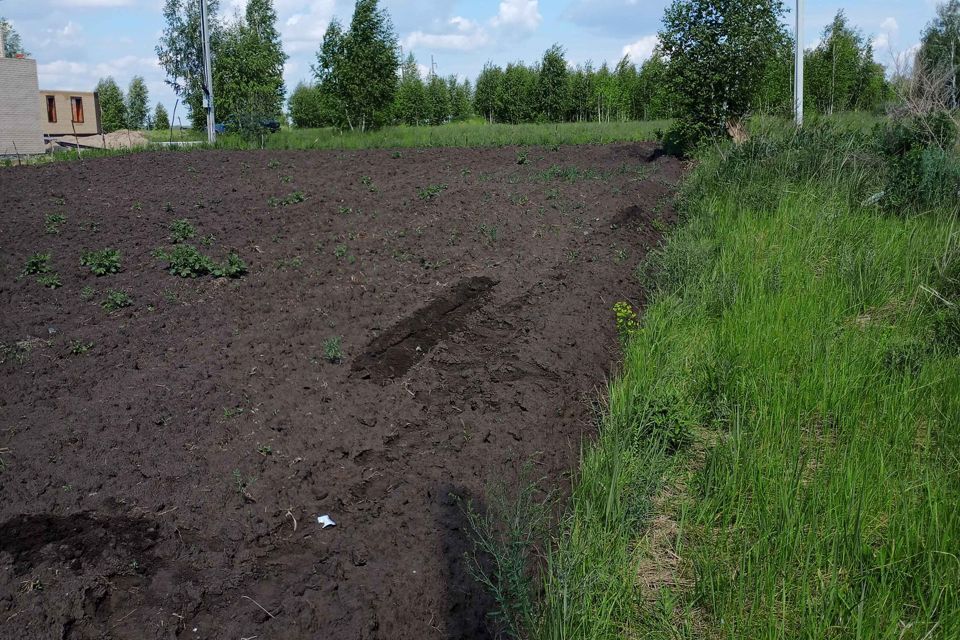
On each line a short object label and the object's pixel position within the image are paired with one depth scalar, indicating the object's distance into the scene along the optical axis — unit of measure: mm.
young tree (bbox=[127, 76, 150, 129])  58125
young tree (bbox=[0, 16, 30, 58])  56188
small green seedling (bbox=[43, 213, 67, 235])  7191
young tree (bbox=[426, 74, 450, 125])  40969
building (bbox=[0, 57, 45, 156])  36688
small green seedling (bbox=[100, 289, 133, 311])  5477
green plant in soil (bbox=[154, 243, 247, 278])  6102
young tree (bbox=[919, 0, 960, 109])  32722
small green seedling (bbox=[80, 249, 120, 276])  6102
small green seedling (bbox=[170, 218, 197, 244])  6922
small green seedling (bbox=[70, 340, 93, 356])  4766
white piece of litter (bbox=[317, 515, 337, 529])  3299
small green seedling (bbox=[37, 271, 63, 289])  5836
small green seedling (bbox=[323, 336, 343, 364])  4637
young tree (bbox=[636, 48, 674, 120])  37219
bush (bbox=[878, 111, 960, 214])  7539
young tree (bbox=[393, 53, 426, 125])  39750
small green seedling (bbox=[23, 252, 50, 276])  6062
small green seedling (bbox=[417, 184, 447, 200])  9055
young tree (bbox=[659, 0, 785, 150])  15352
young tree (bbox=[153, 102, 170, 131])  59188
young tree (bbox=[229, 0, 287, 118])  27244
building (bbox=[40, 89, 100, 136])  47781
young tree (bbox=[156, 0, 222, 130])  38312
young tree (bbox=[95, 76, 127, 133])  55312
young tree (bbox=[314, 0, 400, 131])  23219
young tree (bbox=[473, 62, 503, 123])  40562
